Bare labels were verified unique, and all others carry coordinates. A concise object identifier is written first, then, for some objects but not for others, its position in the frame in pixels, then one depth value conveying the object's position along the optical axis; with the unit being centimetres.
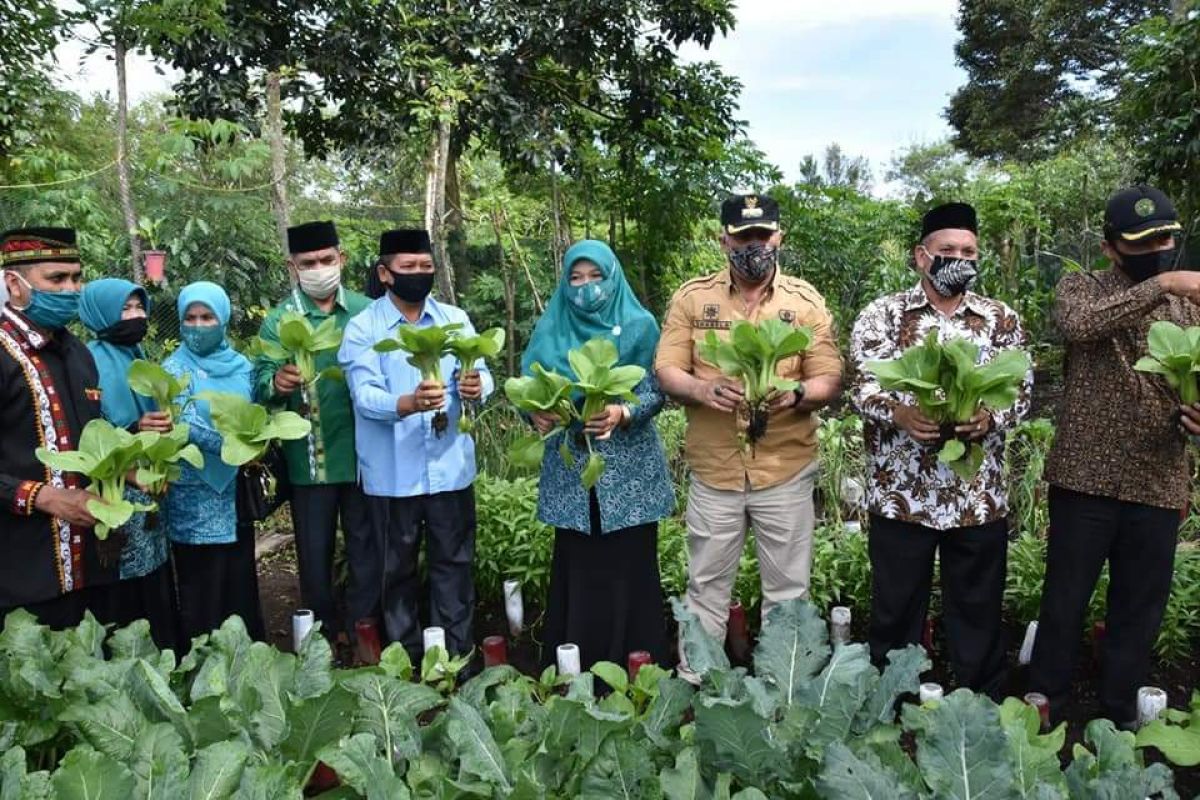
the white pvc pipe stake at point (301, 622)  357
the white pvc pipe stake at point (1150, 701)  289
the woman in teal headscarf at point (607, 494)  328
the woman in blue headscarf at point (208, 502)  332
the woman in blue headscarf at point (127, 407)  312
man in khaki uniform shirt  320
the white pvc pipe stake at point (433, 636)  348
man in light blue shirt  345
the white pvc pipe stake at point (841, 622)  363
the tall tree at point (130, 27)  441
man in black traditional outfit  277
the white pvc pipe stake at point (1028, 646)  351
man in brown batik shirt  285
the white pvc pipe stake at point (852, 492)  479
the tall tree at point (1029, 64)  2258
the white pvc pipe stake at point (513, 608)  412
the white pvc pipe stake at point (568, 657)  318
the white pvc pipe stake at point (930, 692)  253
